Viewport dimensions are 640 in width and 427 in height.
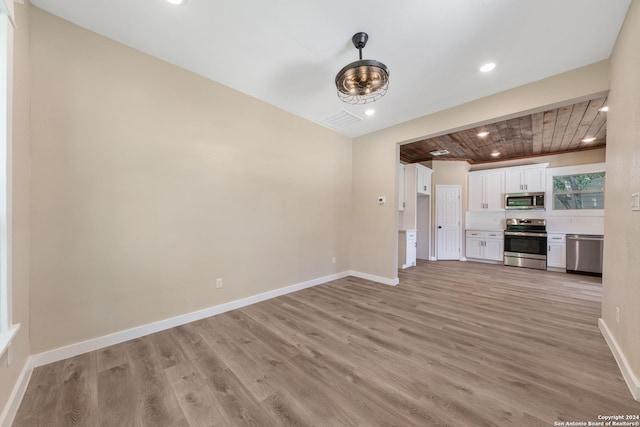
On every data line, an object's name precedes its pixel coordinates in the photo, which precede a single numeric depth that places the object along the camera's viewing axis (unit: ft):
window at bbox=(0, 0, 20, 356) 4.44
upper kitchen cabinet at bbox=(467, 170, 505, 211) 20.48
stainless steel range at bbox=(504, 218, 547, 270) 17.99
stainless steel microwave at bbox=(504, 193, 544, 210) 18.60
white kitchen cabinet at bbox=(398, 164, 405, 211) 18.72
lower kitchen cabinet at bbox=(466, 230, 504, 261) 20.10
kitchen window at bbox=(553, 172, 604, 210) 17.04
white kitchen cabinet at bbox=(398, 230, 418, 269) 17.62
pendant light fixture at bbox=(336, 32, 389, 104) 6.56
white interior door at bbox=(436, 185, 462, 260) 21.74
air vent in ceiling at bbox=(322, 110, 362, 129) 12.06
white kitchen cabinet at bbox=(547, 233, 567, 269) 17.29
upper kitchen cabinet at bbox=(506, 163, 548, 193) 18.81
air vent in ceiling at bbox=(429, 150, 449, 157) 19.12
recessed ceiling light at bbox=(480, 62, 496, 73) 8.00
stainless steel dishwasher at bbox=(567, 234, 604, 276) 15.80
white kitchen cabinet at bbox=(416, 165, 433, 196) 19.72
